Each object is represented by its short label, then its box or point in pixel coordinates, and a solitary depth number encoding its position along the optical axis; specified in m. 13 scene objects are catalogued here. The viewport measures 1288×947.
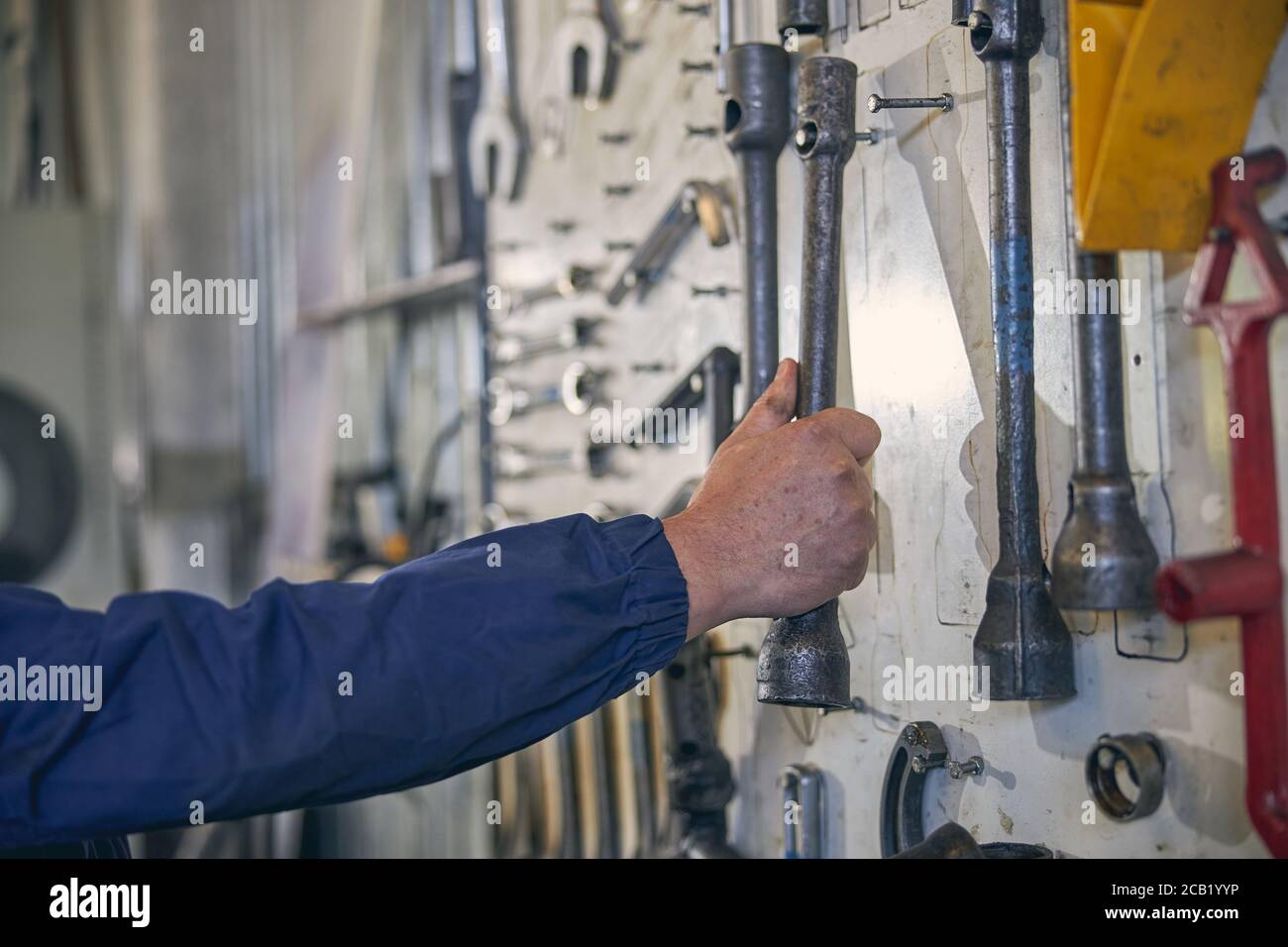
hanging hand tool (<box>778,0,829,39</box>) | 0.97
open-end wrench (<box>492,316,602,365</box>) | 1.51
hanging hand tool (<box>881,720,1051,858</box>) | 0.80
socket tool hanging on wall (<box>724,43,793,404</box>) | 0.99
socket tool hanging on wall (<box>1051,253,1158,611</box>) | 0.70
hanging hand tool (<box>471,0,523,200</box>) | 1.75
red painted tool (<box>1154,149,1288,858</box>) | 0.62
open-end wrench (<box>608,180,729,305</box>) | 1.16
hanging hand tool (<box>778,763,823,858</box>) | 1.04
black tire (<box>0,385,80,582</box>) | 2.90
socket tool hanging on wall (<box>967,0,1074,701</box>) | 0.76
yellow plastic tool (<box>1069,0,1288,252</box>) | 0.66
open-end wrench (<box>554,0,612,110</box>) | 1.44
